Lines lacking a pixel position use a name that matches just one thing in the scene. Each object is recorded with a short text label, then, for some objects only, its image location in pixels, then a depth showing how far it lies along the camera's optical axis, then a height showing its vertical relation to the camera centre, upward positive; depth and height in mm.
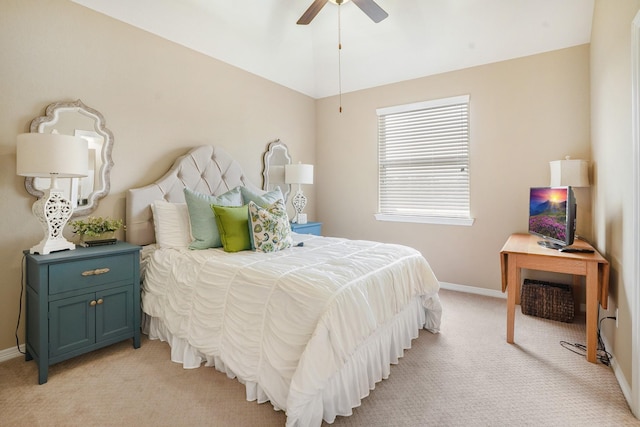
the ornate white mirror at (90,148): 2383 +531
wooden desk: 2264 -410
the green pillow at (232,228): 2562 -128
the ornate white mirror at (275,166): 4172 +606
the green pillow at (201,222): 2666 -83
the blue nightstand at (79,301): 2008 -603
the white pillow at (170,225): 2725 -112
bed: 1643 -582
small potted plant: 2402 -129
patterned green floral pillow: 2576 -143
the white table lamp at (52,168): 2020 +278
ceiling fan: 2570 +1660
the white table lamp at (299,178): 4035 +429
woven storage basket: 3000 -833
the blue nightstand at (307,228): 3945 -197
